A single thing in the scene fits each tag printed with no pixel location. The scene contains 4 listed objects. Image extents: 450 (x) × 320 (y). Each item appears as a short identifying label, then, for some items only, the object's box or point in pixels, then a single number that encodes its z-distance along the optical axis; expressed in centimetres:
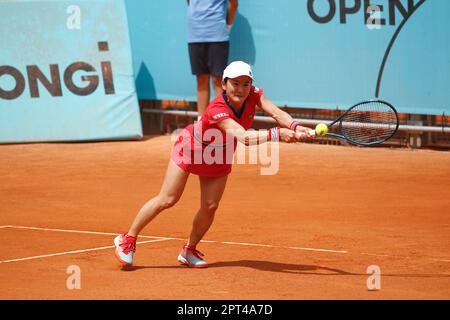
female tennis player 1375
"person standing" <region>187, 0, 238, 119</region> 2636
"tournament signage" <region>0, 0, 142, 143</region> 2759
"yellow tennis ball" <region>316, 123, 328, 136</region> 1304
